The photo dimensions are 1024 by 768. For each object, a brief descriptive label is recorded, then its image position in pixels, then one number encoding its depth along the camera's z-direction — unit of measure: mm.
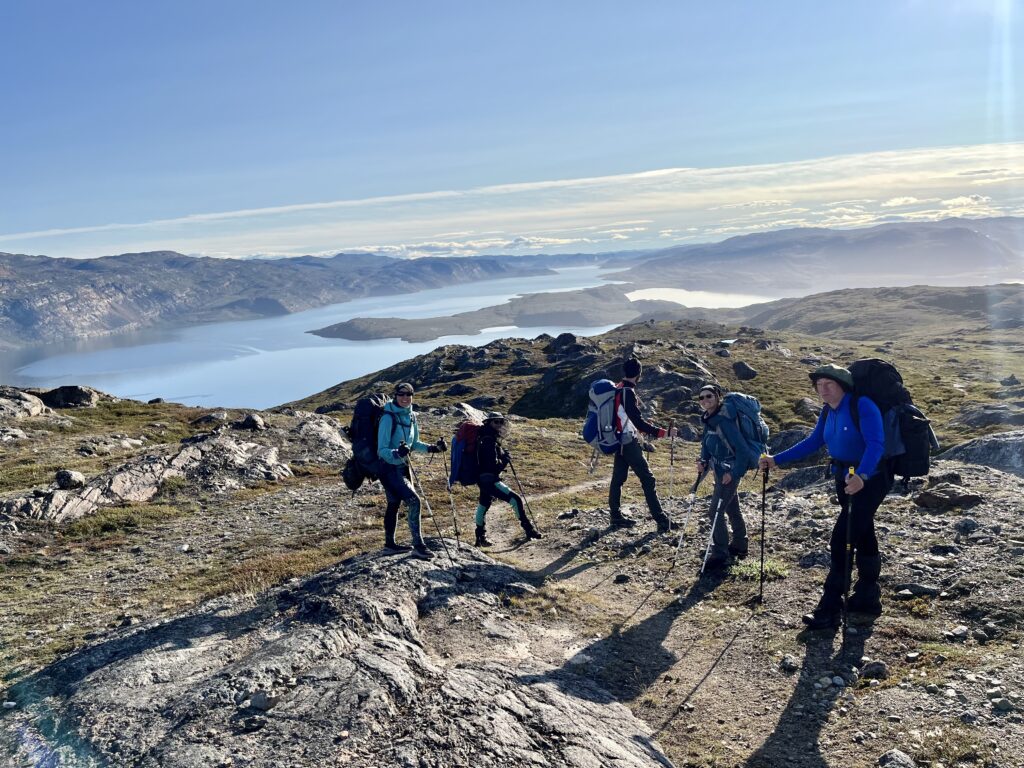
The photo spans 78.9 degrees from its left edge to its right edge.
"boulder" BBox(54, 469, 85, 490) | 20750
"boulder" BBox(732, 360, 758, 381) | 72812
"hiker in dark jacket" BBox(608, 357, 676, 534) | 13992
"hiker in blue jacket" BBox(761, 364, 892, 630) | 8508
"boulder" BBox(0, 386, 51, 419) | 36906
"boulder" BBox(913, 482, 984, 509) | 14188
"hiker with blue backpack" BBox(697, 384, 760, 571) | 11648
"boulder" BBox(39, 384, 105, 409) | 44750
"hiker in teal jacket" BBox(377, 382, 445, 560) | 12297
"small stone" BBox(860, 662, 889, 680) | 8258
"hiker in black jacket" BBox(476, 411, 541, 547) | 13984
